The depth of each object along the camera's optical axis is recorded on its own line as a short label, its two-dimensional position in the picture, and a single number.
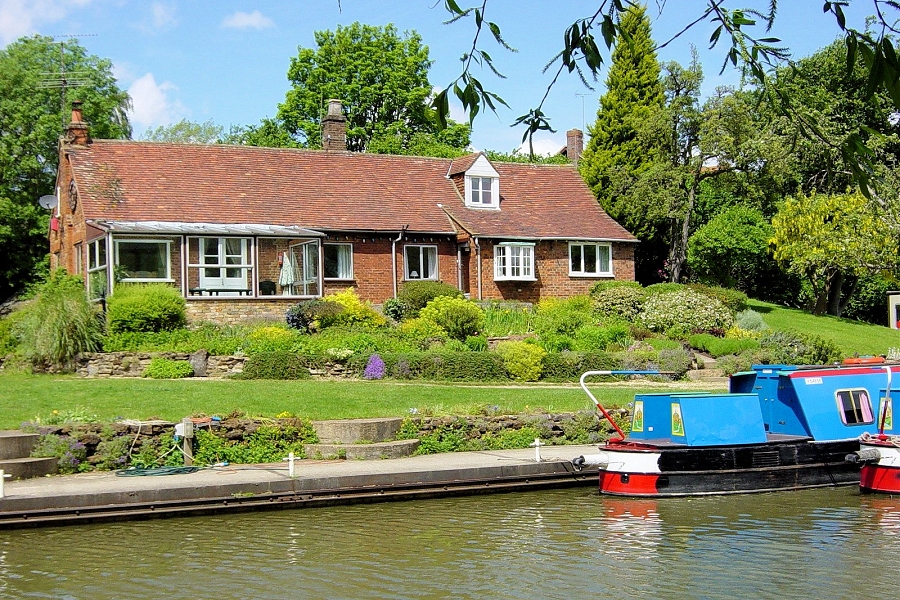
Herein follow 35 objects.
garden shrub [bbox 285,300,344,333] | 29.47
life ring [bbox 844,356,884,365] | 19.05
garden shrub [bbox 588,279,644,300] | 37.66
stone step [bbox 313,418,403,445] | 18.16
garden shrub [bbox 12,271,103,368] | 25.38
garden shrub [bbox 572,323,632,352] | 29.17
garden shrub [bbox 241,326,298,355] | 26.50
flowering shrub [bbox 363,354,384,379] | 25.39
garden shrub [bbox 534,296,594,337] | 31.03
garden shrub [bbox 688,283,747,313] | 36.03
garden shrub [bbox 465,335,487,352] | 28.22
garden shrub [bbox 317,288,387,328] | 29.56
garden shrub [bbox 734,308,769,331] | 34.62
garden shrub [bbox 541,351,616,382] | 26.44
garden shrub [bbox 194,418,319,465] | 17.38
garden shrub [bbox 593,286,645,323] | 34.81
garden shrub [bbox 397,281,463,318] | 33.41
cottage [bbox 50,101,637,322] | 31.56
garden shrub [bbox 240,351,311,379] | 25.12
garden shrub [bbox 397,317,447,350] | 28.24
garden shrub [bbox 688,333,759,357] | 29.42
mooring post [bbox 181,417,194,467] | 16.81
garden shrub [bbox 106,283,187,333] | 26.84
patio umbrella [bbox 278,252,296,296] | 32.59
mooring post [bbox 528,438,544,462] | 17.35
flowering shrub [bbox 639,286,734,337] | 32.50
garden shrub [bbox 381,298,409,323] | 33.12
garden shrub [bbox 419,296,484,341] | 29.38
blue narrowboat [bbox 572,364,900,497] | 16.27
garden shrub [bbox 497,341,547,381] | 25.95
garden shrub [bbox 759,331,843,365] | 29.08
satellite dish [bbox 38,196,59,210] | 38.18
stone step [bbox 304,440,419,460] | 17.80
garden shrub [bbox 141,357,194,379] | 25.14
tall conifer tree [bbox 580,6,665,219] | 47.28
